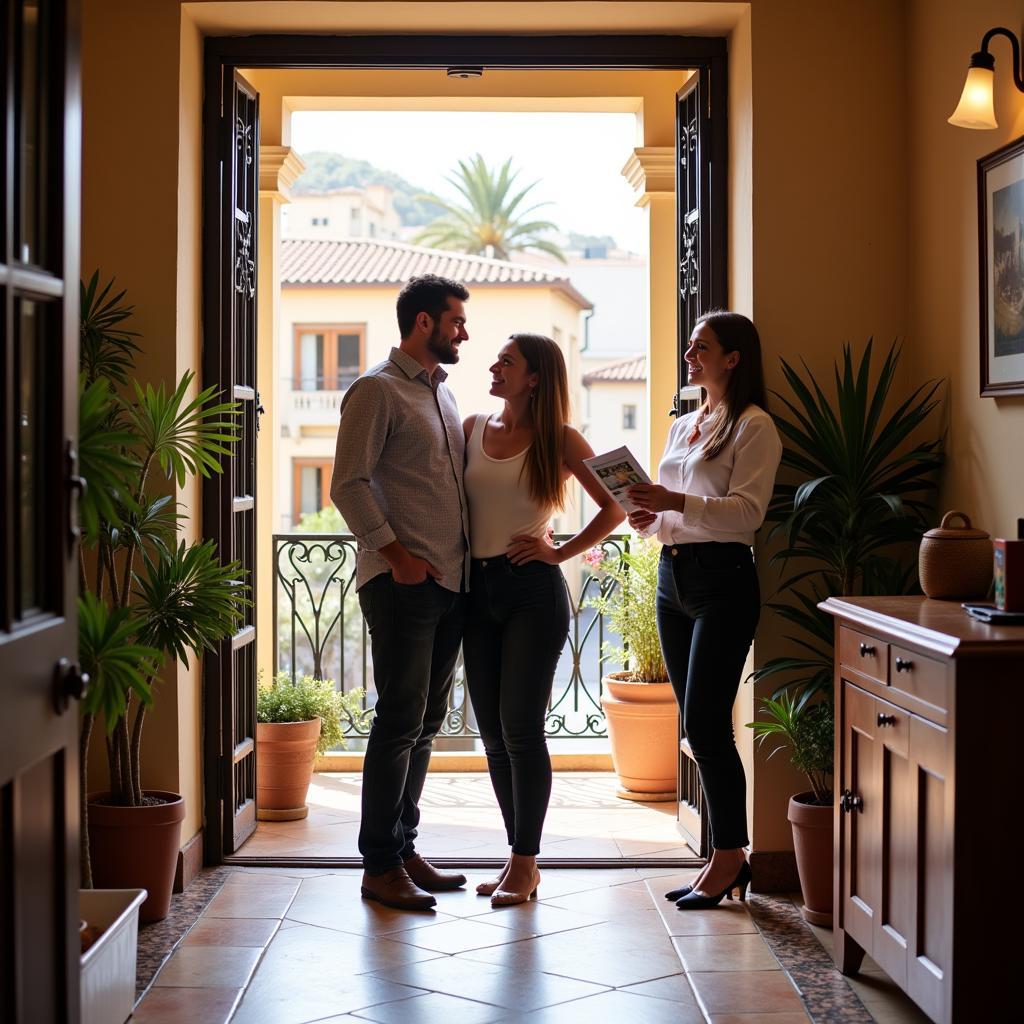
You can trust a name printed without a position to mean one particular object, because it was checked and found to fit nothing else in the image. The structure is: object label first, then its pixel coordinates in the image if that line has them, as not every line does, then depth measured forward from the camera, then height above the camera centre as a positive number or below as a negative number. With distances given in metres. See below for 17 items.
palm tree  29.84 +6.49
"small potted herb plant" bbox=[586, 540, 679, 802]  5.23 -0.85
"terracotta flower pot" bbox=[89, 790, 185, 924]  3.60 -1.00
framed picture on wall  3.21 +0.59
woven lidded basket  3.05 -0.16
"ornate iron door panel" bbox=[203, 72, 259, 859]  4.23 +0.14
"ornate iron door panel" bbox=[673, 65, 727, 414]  4.30 +1.00
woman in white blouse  3.61 -0.17
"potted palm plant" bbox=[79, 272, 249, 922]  3.56 -0.28
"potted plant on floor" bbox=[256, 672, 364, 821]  4.88 -0.96
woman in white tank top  3.73 -0.20
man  3.63 -0.11
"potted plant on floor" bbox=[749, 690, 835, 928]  3.65 -0.91
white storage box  2.68 -1.02
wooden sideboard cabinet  2.49 -0.64
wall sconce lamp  3.07 +0.98
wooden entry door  2.00 -0.03
